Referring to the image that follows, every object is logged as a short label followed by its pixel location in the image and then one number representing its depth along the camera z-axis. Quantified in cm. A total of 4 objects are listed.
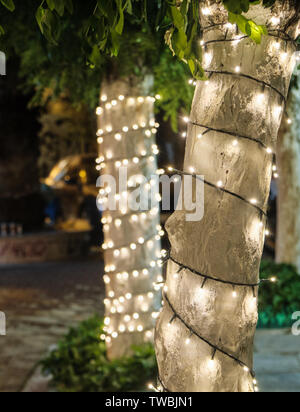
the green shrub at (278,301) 754
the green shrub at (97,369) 515
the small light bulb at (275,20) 231
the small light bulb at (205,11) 238
